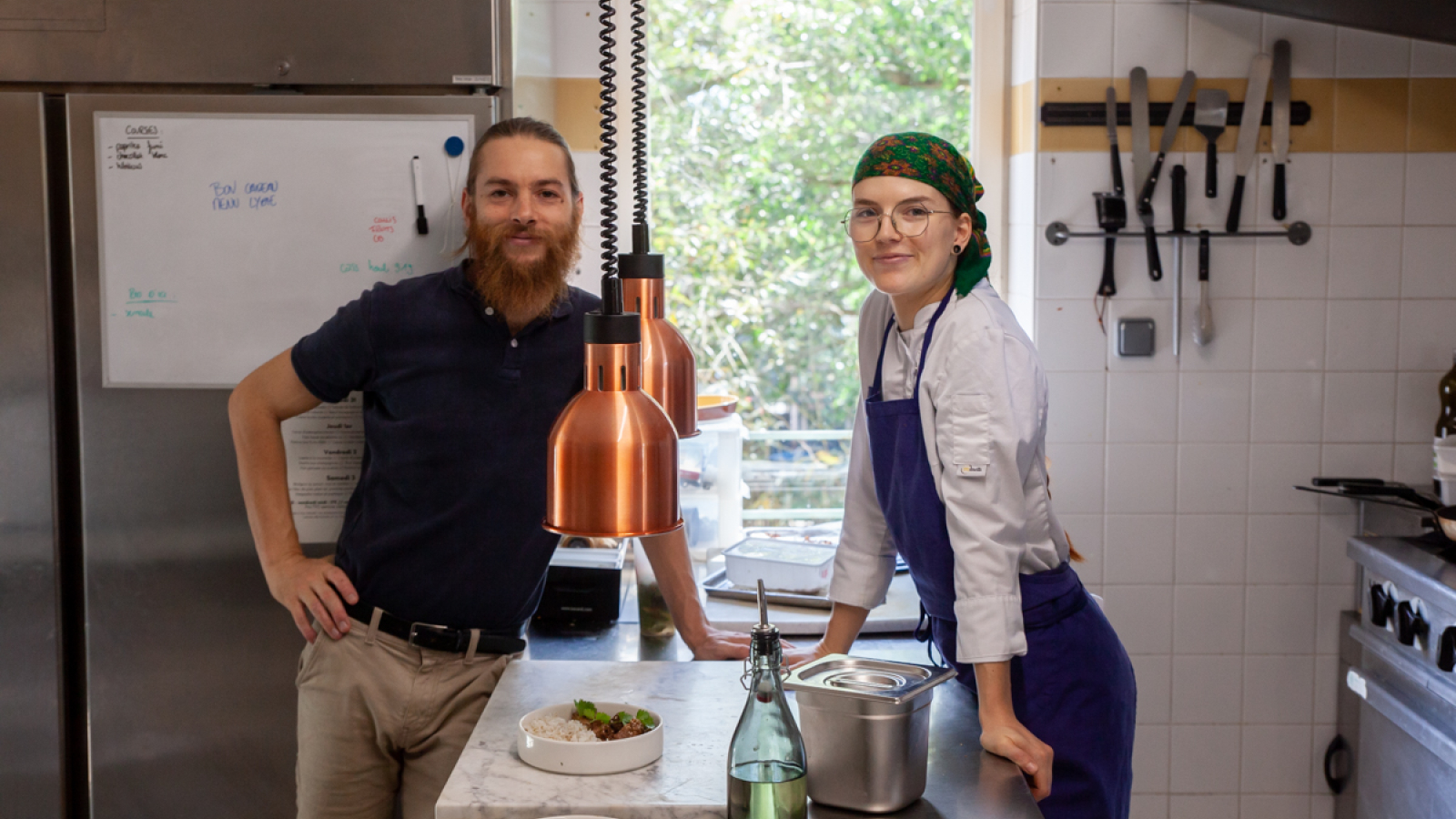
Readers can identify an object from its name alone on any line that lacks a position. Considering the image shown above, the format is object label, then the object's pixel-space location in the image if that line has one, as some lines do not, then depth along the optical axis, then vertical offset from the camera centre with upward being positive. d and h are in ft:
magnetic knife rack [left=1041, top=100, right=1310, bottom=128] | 8.69 +1.77
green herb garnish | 4.71 -1.50
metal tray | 7.64 -1.65
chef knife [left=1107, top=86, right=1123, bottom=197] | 8.66 +1.65
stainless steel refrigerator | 6.68 -0.65
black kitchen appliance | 7.36 -1.54
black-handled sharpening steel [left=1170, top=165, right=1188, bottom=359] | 8.64 +1.03
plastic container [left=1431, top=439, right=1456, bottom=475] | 7.98 -0.75
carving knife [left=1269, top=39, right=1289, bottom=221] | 8.59 +1.70
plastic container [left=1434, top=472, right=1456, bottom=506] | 8.02 -0.97
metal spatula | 8.61 +1.71
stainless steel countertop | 4.28 -1.70
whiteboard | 6.70 +0.73
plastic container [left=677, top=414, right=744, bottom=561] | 8.19 -0.99
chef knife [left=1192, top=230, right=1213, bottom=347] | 8.70 +0.30
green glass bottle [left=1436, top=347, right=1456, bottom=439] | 8.61 -0.46
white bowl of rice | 4.48 -1.56
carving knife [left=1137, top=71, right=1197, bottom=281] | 8.59 +1.29
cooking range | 7.17 -2.26
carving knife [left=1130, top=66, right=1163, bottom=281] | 8.64 +1.58
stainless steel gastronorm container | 4.09 -1.39
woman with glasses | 5.14 -0.62
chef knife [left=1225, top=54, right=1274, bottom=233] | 8.57 +1.69
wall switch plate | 8.83 +0.10
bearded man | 6.17 -0.70
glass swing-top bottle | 3.89 -1.37
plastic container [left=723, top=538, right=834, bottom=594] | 7.68 -1.44
